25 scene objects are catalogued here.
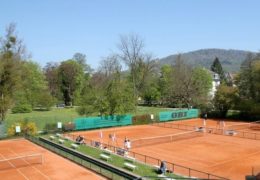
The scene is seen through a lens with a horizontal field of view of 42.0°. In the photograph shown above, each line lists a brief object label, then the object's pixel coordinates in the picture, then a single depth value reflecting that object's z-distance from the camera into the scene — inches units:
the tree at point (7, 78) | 2092.8
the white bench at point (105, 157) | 1127.8
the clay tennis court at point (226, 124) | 2012.6
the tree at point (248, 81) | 2437.3
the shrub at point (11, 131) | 1787.6
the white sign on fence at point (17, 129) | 1758.1
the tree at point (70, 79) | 4320.9
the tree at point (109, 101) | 2138.3
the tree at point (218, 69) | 5398.6
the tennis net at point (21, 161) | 1141.7
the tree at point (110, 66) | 3799.2
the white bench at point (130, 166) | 997.8
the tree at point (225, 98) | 2514.8
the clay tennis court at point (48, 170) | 996.6
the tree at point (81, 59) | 4997.0
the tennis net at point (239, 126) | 2017.7
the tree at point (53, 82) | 4365.4
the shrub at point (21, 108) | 3395.7
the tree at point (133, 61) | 3426.9
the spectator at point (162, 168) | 954.1
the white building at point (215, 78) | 5018.5
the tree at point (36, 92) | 3597.4
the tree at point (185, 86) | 3189.0
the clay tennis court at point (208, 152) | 1073.2
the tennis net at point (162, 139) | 1504.7
